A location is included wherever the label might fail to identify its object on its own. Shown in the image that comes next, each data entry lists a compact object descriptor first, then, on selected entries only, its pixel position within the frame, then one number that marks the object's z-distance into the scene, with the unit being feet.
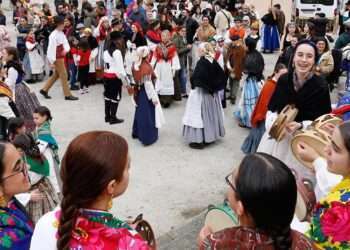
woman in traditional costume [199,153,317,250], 5.14
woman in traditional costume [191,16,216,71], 28.81
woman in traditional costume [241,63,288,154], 19.27
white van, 50.93
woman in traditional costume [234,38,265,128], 23.93
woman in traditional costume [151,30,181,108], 27.04
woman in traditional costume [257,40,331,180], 12.71
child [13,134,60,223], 12.26
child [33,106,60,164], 14.16
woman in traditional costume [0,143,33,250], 6.84
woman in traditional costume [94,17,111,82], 32.01
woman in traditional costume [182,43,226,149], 21.52
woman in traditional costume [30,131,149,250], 5.32
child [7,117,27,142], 13.29
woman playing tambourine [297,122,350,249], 6.15
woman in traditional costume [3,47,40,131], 20.07
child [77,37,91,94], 30.19
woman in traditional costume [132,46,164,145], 21.68
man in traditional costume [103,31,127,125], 23.65
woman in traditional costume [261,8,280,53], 43.47
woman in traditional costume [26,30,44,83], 32.37
